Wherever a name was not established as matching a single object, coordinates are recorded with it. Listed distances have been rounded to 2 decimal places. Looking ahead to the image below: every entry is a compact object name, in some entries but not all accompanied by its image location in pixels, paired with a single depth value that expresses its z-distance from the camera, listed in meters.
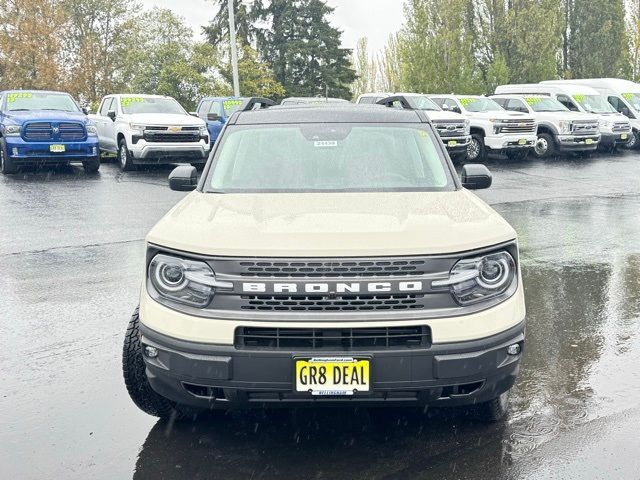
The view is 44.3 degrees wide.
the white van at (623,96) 27.02
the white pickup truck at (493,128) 22.05
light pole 29.03
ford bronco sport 3.41
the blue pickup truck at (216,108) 22.01
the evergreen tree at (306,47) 52.31
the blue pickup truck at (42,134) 16.61
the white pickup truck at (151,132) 17.86
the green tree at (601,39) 43.59
